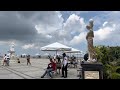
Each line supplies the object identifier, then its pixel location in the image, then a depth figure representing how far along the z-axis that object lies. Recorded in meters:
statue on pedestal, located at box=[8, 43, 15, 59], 13.97
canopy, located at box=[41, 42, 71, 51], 5.72
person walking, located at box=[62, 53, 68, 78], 4.93
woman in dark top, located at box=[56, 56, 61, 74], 5.56
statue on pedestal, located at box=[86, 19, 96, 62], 3.86
